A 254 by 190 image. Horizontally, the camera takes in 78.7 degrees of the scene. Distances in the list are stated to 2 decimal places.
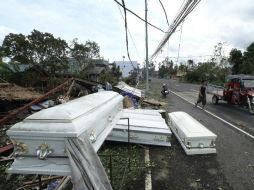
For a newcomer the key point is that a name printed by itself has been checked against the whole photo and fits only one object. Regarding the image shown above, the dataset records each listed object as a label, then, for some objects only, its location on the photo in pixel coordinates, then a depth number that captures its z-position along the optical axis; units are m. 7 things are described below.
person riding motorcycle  15.32
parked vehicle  9.79
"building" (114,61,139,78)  43.64
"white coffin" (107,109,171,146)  5.08
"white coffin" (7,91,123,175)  1.52
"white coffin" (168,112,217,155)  4.75
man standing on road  10.32
